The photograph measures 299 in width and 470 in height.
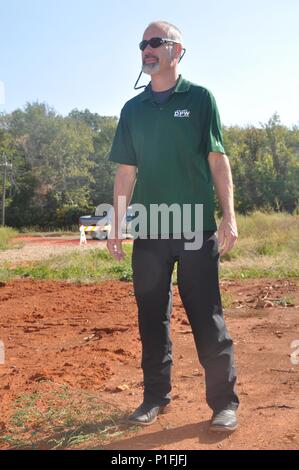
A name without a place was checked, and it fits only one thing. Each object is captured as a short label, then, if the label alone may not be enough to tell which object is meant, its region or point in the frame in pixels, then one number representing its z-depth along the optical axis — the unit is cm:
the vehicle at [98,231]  2357
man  285
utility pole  3775
